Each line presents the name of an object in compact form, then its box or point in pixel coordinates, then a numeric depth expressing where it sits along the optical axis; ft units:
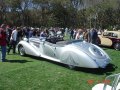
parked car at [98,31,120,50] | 32.25
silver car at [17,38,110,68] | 17.33
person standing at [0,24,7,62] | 19.77
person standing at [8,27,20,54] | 24.31
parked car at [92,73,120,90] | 8.13
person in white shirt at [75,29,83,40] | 33.86
